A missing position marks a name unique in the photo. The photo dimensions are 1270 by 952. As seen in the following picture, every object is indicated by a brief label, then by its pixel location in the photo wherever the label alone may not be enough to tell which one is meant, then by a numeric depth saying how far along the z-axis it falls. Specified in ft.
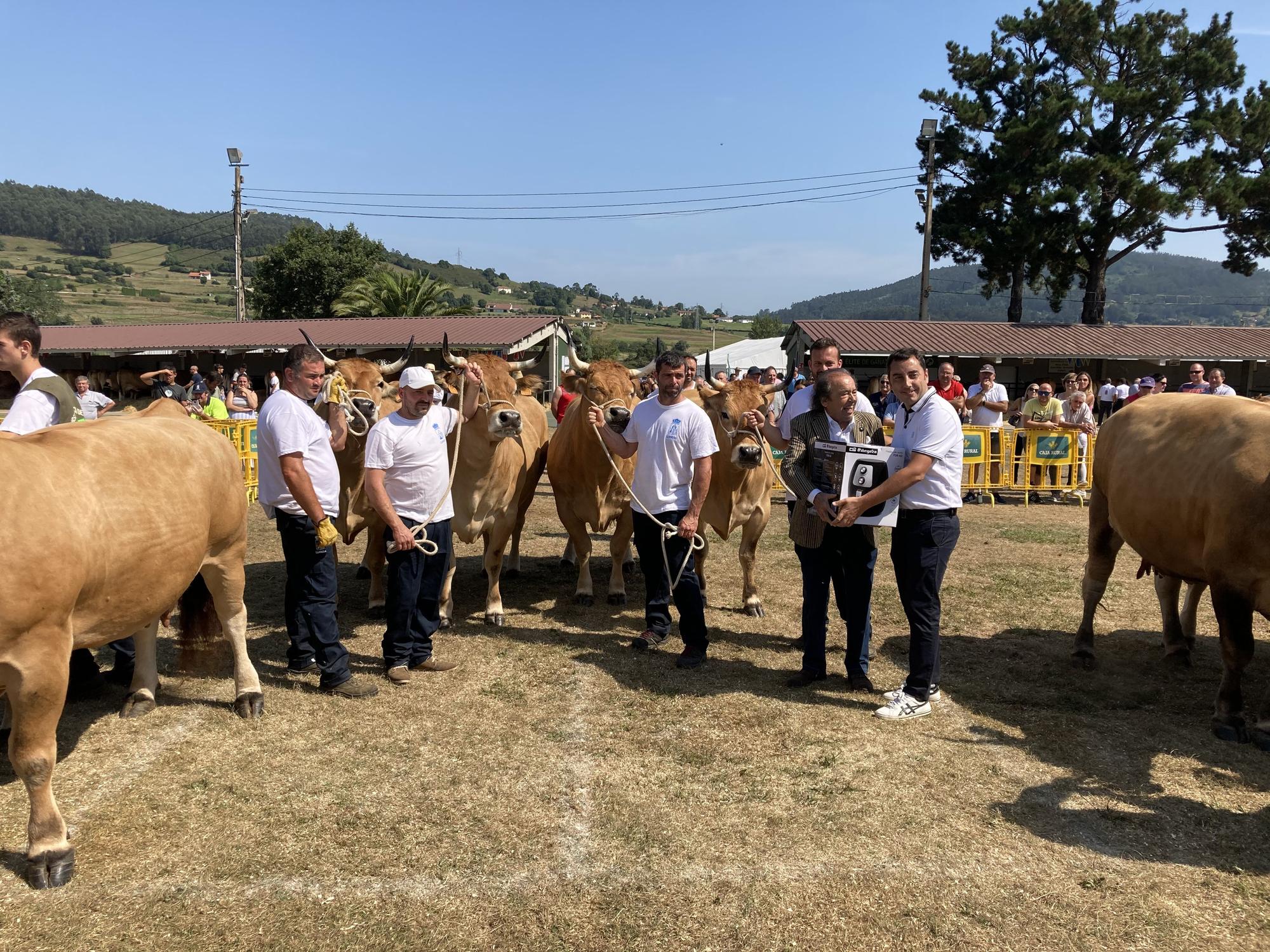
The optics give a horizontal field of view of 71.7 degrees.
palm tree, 142.72
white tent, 146.51
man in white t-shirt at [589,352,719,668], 20.75
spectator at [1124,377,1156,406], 53.57
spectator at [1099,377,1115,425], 71.92
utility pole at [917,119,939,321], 106.73
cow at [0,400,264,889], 11.78
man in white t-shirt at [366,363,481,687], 19.13
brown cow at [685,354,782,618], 25.62
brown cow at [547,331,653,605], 26.11
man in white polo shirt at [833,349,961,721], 17.20
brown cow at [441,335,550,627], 23.98
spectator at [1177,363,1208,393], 51.34
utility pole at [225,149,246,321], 115.26
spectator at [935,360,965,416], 42.04
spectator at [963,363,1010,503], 48.06
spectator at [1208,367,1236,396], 47.24
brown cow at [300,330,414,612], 24.84
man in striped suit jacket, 18.93
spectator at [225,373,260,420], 54.49
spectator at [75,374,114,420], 37.06
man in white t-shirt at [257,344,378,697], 18.16
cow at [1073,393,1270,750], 16.93
